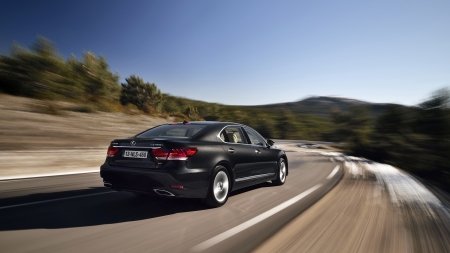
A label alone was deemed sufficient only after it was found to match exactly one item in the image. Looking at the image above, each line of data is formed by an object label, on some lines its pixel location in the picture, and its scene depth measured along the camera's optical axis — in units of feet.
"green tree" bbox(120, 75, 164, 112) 108.49
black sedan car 16.19
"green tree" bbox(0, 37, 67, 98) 52.44
